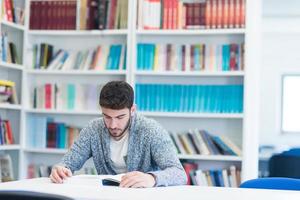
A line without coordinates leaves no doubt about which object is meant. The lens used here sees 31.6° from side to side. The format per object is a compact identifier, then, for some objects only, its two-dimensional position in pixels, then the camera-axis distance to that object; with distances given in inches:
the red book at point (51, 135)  198.7
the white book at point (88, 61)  196.9
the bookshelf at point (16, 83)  196.1
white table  79.7
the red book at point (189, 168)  185.3
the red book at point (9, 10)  189.5
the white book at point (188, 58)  187.5
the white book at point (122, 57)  192.2
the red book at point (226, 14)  184.3
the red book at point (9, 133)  192.1
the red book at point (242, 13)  183.3
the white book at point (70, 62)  199.0
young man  105.2
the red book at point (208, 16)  185.8
